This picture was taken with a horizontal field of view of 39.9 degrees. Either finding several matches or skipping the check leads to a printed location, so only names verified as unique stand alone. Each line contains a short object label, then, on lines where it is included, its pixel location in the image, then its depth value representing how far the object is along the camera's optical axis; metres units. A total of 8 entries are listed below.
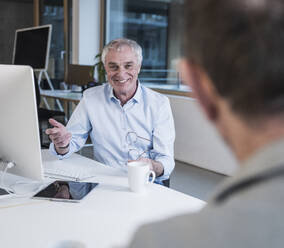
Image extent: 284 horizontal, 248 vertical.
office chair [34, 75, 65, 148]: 4.28
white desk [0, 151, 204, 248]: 1.00
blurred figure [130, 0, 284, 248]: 0.36
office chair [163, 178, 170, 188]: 1.90
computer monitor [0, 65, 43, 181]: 1.18
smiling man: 1.97
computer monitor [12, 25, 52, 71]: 4.60
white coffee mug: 1.33
